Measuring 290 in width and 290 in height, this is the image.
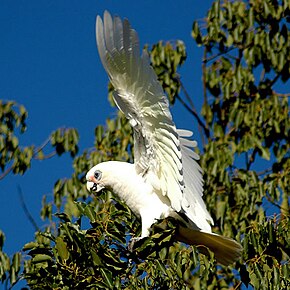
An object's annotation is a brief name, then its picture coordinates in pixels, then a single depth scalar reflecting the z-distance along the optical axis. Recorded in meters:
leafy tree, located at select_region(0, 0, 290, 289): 9.19
